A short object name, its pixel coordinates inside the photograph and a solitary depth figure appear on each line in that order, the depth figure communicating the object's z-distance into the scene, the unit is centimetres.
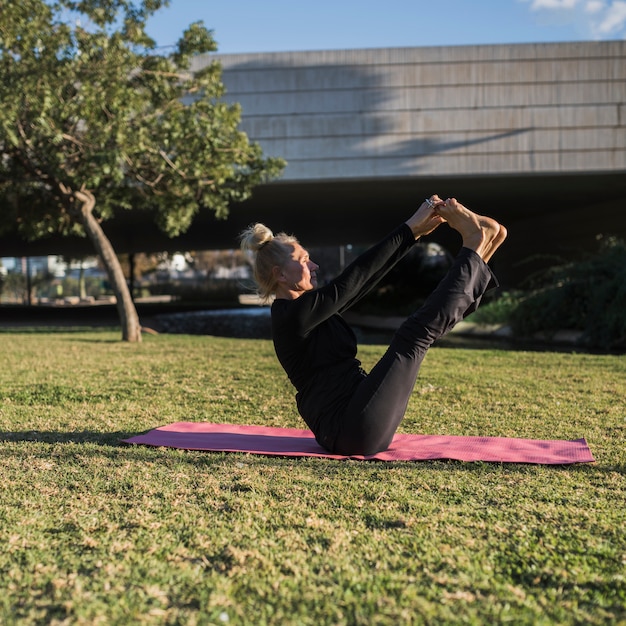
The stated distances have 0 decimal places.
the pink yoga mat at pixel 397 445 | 387
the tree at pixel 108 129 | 1099
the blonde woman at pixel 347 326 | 352
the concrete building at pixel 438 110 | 1711
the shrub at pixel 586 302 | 1377
